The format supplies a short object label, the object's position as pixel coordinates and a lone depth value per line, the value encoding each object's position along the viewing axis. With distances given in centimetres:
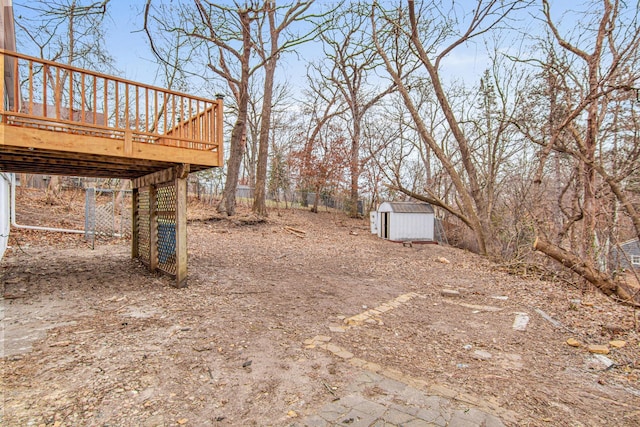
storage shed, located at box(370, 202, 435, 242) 1187
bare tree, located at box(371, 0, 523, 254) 871
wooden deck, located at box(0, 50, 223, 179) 333
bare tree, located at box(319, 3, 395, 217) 1518
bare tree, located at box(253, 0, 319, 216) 909
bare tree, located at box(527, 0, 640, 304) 618
